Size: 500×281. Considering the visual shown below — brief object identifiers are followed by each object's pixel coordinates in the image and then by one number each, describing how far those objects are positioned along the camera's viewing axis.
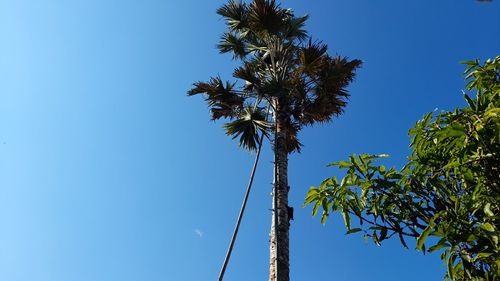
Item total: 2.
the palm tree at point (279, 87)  8.50
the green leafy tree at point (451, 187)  2.50
